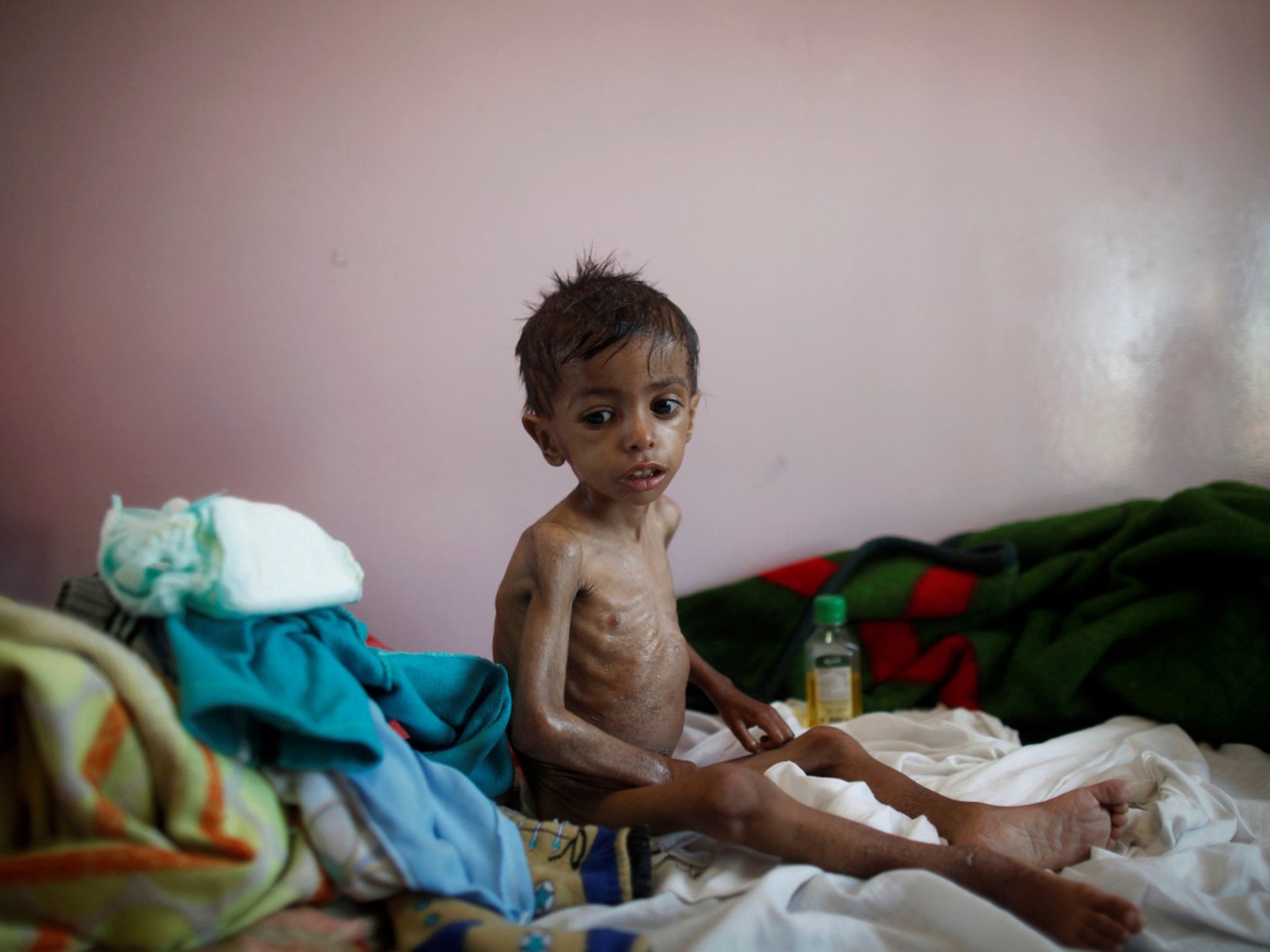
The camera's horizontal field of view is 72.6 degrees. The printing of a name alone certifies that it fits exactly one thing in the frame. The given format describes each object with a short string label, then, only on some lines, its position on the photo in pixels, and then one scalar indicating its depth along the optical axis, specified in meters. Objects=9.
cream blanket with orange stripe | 0.55
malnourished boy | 0.78
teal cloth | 0.61
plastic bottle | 1.26
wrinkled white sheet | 0.65
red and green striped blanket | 1.14
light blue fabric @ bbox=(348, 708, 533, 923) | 0.65
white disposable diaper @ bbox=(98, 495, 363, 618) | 0.65
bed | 0.57
